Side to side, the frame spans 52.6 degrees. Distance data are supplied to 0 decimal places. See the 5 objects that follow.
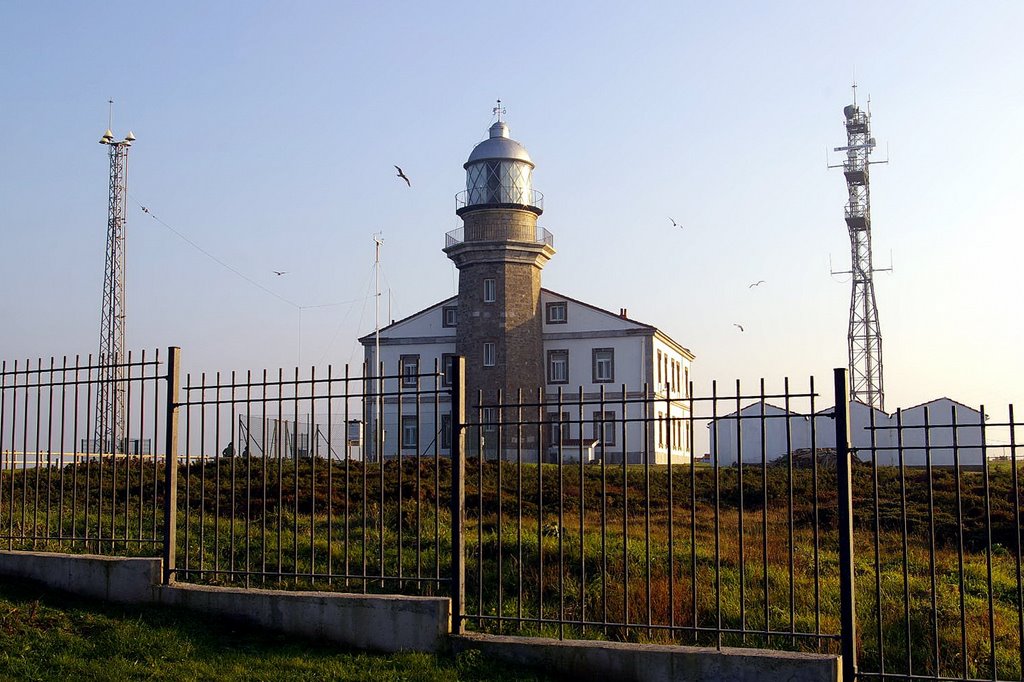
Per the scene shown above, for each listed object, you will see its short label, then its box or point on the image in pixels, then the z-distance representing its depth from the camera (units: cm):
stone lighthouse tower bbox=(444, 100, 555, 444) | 4344
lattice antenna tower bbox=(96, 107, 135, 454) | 4184
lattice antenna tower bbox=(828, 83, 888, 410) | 4922
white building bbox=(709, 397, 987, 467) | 3881
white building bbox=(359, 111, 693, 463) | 4353
